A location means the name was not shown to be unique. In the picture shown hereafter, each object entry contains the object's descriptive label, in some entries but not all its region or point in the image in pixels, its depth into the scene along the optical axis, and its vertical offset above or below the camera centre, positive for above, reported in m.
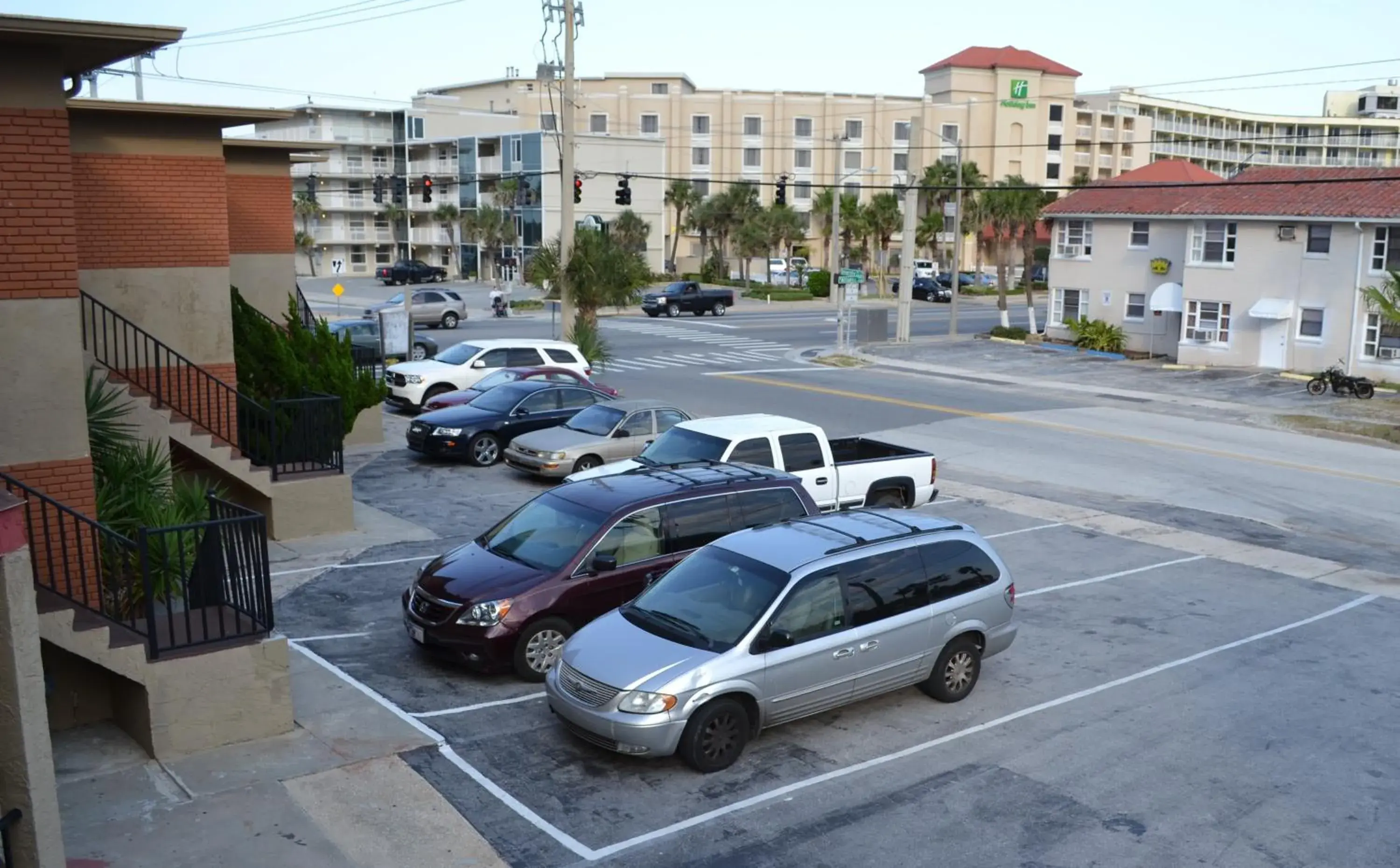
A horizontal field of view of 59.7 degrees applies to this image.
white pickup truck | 16.55 -2.73
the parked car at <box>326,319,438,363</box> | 29.36 -2.24
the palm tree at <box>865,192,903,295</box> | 85.00 +3.11
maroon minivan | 10.79 -2.80
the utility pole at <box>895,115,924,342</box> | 46.47 -0.04
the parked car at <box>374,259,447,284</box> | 78.19 -0.97
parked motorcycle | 33.31 -3.32
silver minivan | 9.06 -3.00
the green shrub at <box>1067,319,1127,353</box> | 44.62 -2.74
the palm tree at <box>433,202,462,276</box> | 92.31 +3.15
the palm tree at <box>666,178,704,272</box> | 92.44 +4.67
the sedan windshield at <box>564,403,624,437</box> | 20.17 -2.69
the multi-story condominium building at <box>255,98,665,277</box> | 86.56 +6.38
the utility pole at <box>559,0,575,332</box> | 32.34 +1.95
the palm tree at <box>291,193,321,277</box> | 90.75 +3.36
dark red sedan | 23.52 -2.42
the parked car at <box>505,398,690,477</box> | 19.44 -2.91
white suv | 26.98 -2.39
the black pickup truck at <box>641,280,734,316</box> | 61.19 -2.06
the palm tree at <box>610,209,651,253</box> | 81.94 +1.95
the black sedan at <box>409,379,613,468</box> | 21.09 -2.80
